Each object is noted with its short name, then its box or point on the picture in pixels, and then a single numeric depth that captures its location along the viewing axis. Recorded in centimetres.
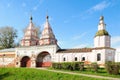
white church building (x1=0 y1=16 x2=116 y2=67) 1417
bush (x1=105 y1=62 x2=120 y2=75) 946
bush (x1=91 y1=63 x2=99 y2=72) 1065
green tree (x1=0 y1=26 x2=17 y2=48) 2596
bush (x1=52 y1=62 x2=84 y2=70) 1141
